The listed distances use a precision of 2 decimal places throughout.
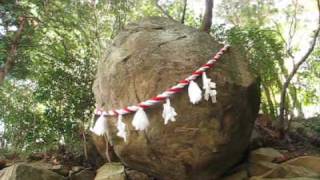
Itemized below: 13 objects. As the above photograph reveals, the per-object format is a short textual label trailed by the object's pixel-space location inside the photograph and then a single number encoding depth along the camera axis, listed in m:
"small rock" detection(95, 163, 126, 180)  3.52
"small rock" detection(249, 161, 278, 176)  3.48
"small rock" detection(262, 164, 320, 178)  3.34
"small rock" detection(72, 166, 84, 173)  4.00
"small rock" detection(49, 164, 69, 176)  3.92
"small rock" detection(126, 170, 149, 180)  3.57
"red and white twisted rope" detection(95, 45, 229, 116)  3.05
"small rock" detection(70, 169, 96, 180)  3.92
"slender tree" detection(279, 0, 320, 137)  4.42
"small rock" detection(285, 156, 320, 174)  3.50
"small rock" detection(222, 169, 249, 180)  3.45
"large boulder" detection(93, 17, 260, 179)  3.06
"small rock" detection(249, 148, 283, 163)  3.63
